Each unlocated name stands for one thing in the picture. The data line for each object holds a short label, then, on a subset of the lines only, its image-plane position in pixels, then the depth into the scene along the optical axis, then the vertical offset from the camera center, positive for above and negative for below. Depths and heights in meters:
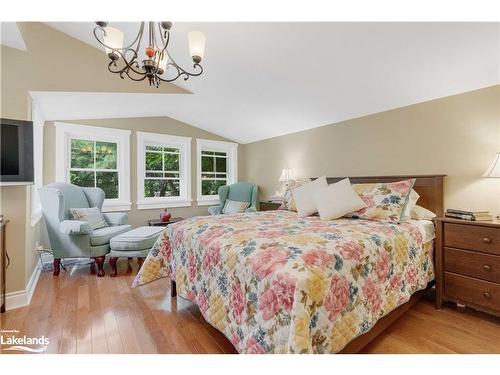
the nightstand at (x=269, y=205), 3.99 -0.32
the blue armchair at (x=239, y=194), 4.66 -0.14
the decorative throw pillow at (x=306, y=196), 2.55 -0.11
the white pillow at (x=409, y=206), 2.15 -0.19
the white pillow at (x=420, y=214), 2.32 -0.27
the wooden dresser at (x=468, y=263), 1.77 -0.61
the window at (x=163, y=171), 4.24 +0.32
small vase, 4.00 -0.48
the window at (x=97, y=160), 3.59 +0.46
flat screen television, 1.91 +0.30
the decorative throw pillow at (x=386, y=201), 2.14 -0.14
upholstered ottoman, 2.80 -0.69
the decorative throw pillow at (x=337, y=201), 2.29 -0.14
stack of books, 1.91 -0.24
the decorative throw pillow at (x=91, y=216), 3.04 -0.36
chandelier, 1.65 +1.00
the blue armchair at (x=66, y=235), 2.73 -0.55
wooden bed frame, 1.42 -0.19
